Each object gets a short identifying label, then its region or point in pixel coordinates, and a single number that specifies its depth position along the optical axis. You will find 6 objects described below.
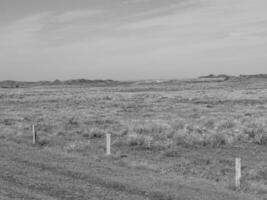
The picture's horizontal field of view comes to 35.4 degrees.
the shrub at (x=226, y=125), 25.59
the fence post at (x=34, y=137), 20.11
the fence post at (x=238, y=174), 11.50
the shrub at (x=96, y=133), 22.94
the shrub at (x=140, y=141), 19.63
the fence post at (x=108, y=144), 16.94
